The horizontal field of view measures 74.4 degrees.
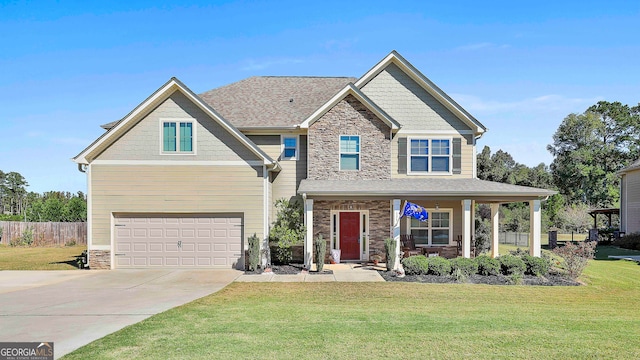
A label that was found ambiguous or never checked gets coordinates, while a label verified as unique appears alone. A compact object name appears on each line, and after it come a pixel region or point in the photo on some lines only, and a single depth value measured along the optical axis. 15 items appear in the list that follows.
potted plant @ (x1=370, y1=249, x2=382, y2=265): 17.69
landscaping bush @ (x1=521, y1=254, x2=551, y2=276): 14.68
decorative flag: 15.41
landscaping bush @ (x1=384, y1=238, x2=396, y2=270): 15.21
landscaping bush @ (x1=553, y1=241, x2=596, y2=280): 14.23
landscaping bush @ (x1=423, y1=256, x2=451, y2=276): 14.34
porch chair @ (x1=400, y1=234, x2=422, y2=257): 17.71
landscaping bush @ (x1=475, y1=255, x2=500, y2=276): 14.48
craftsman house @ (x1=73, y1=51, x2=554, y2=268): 15.77
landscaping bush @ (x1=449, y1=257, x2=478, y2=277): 14.39
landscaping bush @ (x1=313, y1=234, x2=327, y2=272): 15.24
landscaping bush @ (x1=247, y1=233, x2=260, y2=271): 15.14
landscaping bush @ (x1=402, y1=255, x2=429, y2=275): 14.46
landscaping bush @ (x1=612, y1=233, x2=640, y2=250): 27.11
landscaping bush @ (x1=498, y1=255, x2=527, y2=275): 14.54
